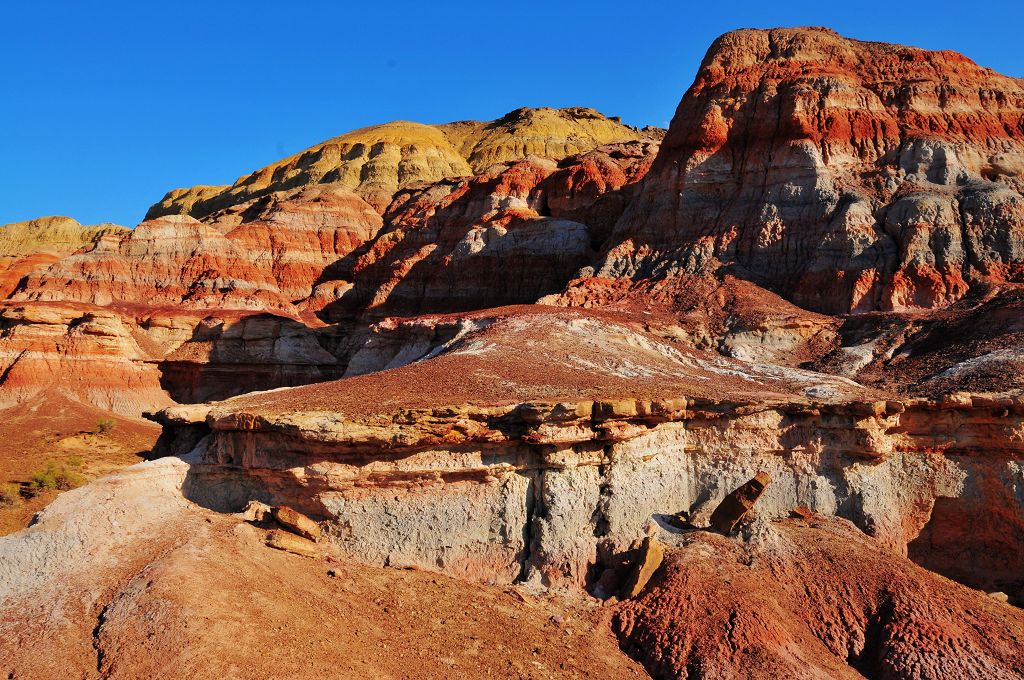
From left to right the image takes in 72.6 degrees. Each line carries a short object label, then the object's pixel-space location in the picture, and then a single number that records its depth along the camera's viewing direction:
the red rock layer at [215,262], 49.06
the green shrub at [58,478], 23.99
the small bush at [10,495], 21.50
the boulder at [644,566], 13.94
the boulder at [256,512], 14.27
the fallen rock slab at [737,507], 15.45
